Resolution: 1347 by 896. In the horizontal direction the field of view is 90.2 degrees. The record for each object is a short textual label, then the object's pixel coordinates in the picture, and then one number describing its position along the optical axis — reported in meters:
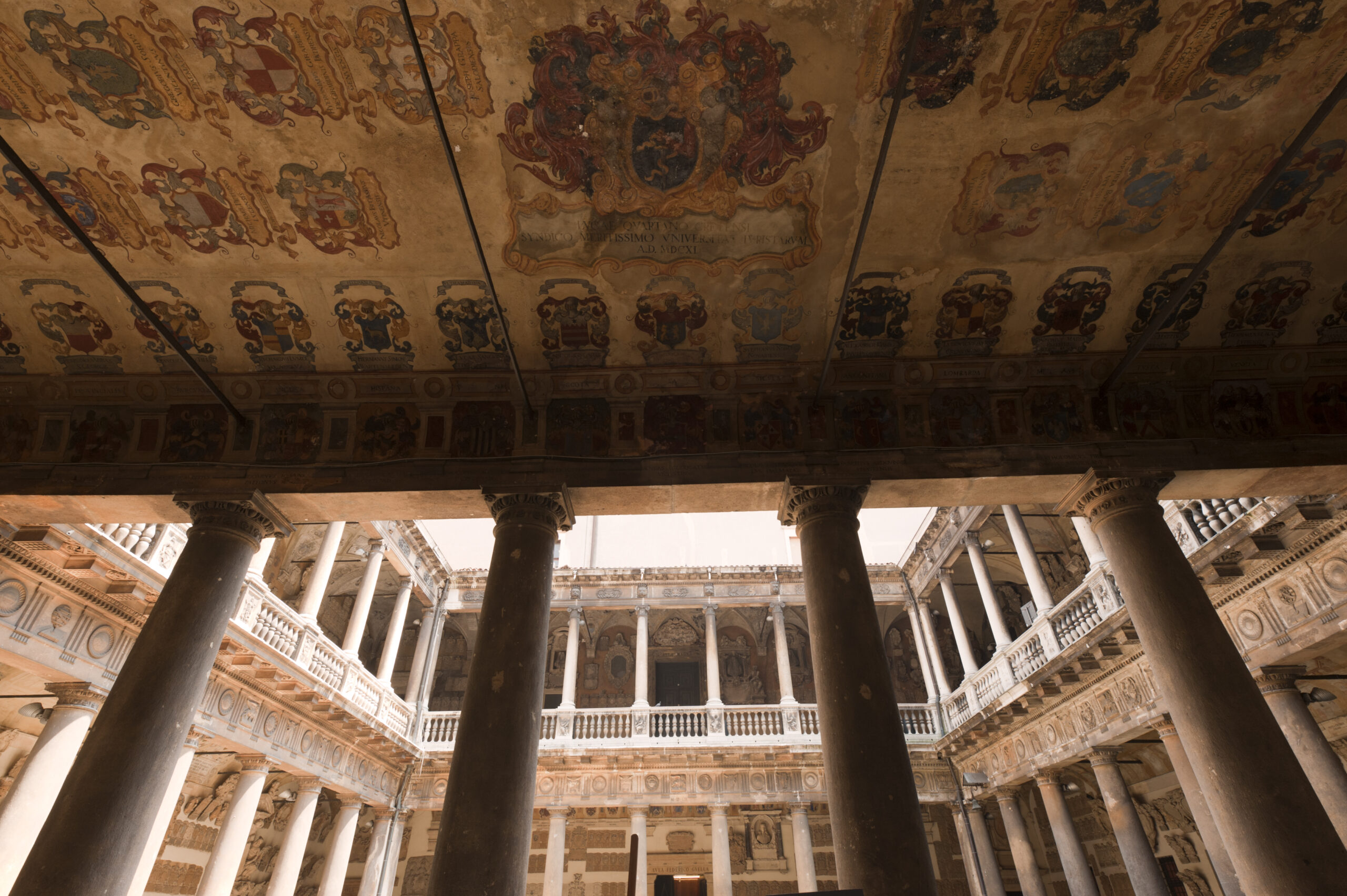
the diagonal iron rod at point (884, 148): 3.24
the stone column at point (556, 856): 13.67
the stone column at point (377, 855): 13.12
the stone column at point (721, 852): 13.22
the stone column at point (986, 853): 13.28
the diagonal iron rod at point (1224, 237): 3.56
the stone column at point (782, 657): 15.80
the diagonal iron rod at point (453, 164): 3.38
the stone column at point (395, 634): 14.42
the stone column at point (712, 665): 15.59
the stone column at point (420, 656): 15.55
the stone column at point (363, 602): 13.00
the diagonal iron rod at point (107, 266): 3.55
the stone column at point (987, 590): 13.15
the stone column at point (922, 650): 15.96
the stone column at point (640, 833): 13.49
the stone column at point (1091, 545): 9.91
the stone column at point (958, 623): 14.45
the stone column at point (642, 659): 15.68
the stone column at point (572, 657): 15.83
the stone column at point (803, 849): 13.57
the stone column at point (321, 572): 11.42
